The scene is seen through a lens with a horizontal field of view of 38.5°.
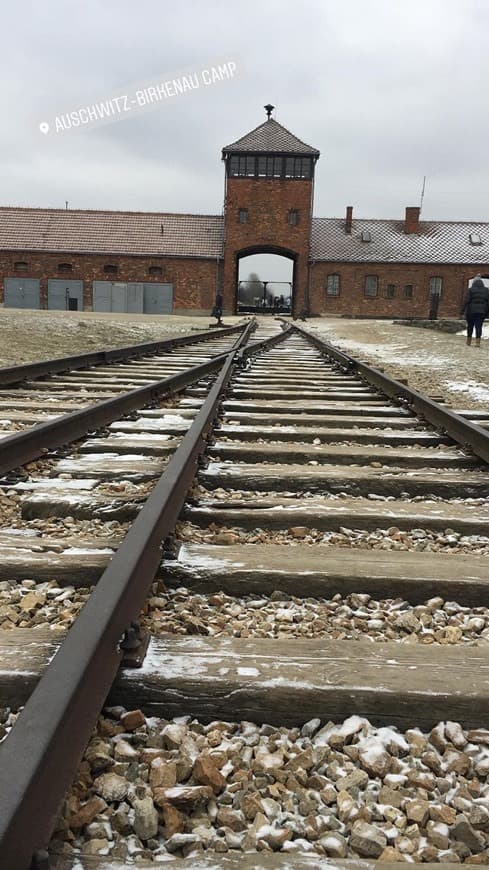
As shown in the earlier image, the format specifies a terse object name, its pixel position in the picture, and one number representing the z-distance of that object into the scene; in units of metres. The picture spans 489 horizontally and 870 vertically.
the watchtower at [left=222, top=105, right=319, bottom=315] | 42.00
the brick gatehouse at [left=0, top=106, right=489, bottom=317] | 41.81
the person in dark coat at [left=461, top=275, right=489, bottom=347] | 15.03
